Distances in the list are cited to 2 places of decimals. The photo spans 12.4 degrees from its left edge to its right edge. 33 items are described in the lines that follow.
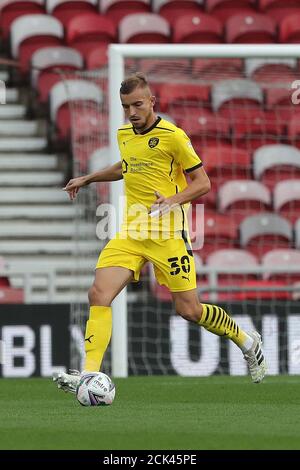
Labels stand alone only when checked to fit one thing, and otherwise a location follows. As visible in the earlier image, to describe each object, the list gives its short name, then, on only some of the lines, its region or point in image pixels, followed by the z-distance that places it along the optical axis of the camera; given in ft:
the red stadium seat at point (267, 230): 47.52
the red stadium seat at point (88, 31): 55.26
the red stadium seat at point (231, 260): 46.39
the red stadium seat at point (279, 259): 46.39
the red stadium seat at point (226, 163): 47.24
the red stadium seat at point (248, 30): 55.98
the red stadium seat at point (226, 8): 57.93
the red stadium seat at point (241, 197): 47.83
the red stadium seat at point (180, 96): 48.34
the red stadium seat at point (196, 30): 55.52
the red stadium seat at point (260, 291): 42.70
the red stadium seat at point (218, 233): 47.19
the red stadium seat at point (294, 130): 48.80
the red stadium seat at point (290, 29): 55.72
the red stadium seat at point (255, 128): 48.32
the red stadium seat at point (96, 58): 53.42
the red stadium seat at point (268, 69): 47.54
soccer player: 27.17
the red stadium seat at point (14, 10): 56.44
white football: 26.37
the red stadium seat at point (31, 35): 54.65
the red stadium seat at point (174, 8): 57.36
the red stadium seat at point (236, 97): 49.26
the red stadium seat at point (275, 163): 47.98
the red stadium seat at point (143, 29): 54.95
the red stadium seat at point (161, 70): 45.47
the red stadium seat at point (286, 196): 47.78
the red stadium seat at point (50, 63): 52.95
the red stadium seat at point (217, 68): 47.18
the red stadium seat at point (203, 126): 48.29
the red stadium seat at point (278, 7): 57.93
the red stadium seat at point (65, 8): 57.00
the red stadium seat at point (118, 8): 57.21
